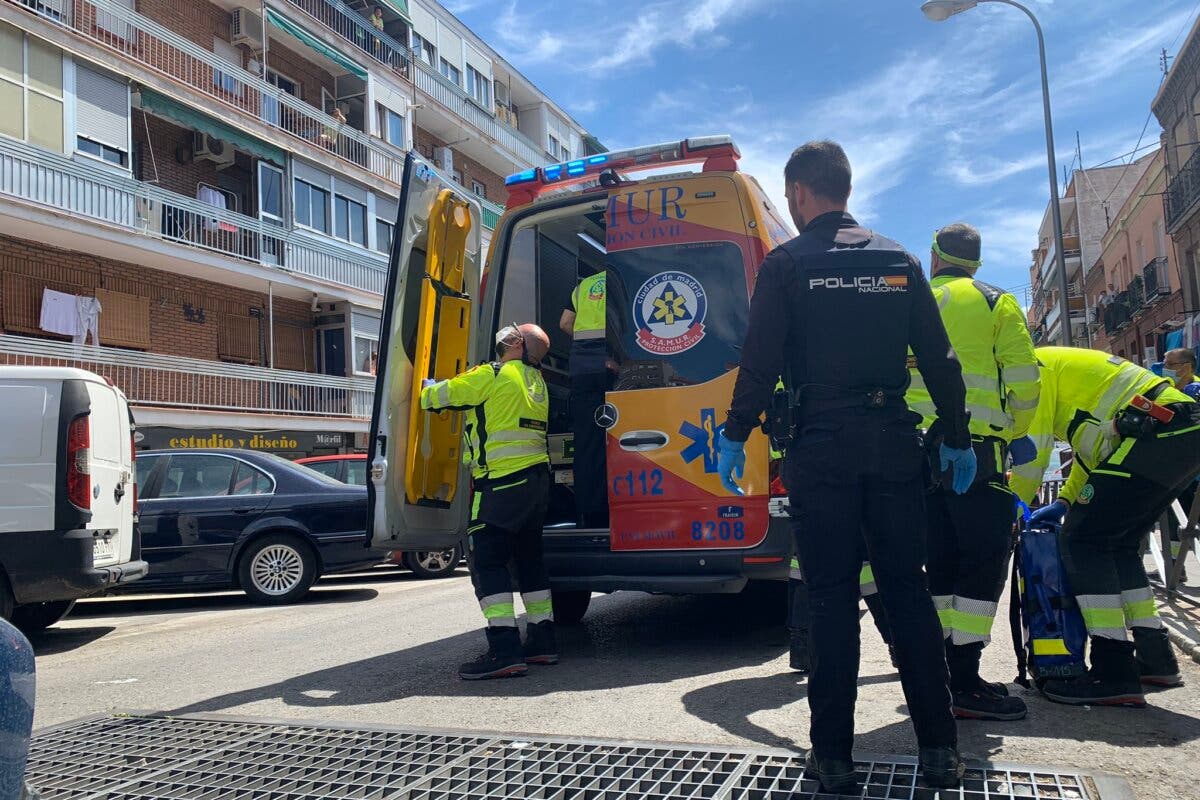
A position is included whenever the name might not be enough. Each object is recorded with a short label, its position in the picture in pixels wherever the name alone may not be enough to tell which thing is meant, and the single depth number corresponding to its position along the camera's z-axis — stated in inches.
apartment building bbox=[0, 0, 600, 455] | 642.8
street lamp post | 664.7
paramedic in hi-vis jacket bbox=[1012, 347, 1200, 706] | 157.2
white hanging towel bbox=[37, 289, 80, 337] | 658.8
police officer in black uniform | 115.0
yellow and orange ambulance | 203.3
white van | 250.2
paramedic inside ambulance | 233.1
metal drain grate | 114.3
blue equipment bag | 155.8
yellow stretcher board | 215.5
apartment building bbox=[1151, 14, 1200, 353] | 1024.9
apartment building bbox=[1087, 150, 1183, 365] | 1175.0
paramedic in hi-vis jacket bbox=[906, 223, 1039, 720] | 146.6
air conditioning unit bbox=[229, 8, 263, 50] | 846.5
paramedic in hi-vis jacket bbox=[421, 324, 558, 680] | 200.2
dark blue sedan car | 362.6
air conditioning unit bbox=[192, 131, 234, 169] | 788.6
